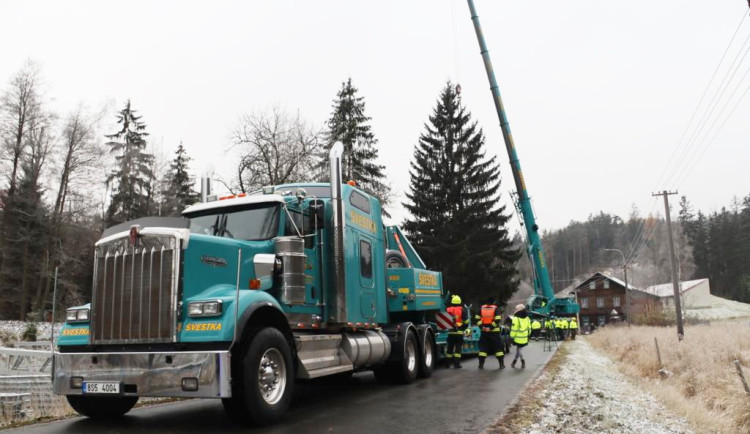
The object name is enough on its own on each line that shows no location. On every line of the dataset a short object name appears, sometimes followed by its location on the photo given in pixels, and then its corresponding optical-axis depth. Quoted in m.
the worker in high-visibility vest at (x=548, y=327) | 25.33
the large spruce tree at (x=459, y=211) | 35.56
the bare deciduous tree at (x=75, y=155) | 34.56
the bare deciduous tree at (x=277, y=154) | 30.36
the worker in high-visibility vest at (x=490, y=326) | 14.05
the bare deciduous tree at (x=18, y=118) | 32.69
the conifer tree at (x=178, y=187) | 43.69
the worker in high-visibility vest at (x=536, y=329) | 26.25
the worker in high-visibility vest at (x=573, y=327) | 30.52
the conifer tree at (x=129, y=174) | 39.69
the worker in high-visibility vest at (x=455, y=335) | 14.19
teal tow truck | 6.19
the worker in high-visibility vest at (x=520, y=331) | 13.85
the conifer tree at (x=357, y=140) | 35.44
